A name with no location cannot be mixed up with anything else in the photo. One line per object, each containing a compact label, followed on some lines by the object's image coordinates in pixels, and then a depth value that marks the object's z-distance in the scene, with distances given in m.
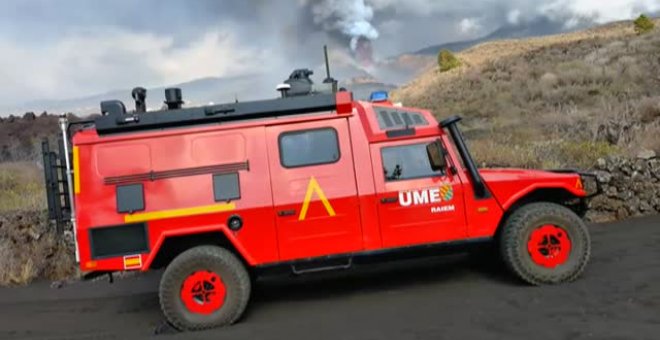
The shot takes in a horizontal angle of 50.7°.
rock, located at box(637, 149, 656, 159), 12.30
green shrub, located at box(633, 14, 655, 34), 56.72
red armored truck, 7.35
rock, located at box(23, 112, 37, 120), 45.49
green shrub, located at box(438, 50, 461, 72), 62.27
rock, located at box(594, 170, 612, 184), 12.08
